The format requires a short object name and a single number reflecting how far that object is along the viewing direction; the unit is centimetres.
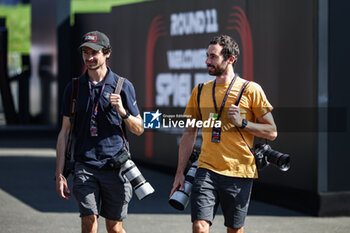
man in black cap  602
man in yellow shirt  594
